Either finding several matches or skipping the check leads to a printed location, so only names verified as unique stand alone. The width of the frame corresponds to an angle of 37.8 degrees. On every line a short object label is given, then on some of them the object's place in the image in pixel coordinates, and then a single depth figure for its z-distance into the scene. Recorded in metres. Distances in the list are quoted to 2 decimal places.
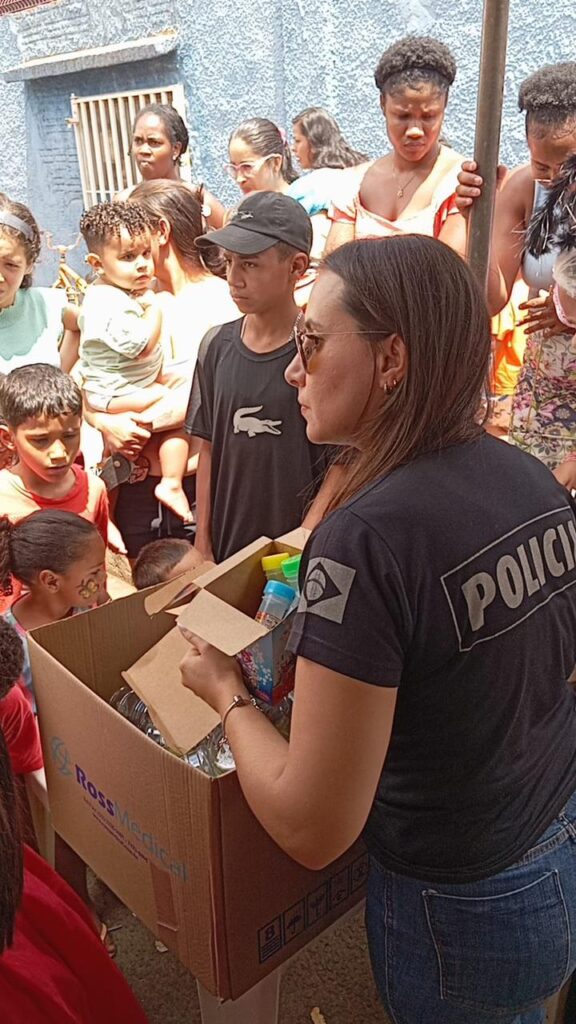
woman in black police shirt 0.91
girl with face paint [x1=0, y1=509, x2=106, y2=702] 2.01
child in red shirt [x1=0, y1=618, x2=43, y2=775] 1.52
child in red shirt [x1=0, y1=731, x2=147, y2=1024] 0.92
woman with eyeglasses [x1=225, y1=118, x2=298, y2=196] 4.48
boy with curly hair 2.85
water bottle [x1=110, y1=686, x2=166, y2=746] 1.38
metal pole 1.59
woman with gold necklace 2.87
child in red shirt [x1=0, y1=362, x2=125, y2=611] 2.39
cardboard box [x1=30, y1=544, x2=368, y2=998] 1.11
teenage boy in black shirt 2.12
